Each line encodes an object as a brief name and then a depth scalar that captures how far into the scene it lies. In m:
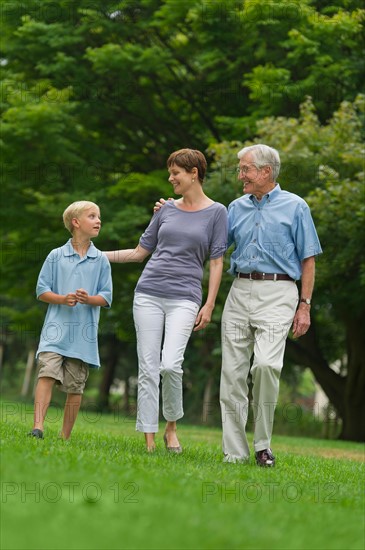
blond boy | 15.52
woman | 15.52
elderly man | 15.02
